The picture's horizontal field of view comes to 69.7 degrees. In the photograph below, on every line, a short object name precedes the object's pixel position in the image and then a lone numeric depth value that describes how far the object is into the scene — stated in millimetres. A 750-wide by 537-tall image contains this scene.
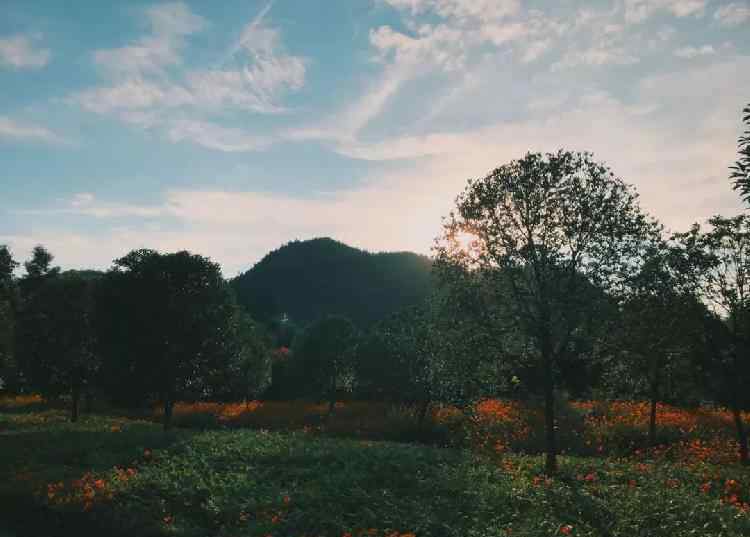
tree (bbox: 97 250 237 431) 32188
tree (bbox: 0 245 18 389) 35625
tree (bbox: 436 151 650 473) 20484
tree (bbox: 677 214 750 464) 23094
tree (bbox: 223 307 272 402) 47812
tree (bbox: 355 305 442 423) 38094
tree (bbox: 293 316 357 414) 46250
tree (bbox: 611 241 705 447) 21312
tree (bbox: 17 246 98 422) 36062
